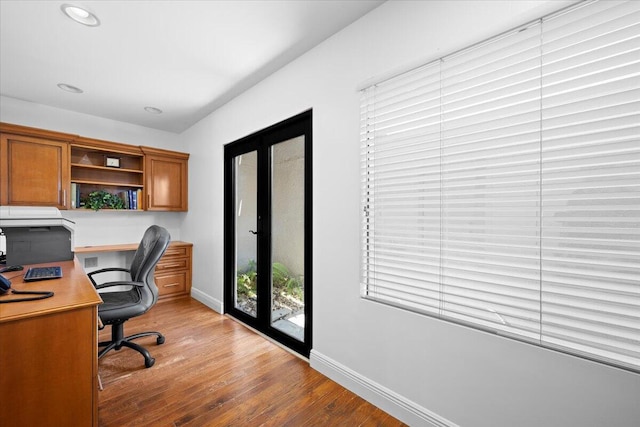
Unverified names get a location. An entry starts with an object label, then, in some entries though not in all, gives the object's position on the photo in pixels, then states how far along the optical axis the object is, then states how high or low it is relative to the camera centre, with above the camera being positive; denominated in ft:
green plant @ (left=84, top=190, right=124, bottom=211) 12.36 +0.53
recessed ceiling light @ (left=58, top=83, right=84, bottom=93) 9.87 +4.55
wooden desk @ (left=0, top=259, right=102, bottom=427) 3.80 -2.19
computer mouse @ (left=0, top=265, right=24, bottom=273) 6.57 -1.36
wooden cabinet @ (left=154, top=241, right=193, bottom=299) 12.94 -2.85
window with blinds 3.50 +0.44
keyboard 5.70 -1.34
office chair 7.20 -2.47
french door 8.34 -0.66
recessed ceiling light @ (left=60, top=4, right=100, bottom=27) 6.14 +4.55
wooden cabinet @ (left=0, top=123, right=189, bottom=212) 10.35 +1.86
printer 7.29 -0.64
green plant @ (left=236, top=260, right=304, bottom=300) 8.71 -2.42
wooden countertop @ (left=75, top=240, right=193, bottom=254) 11.83 -1.59
